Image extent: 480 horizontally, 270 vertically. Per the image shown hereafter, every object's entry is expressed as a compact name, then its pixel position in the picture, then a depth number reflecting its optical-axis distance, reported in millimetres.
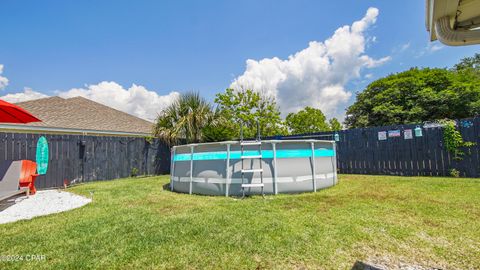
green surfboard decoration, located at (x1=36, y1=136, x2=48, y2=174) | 7468
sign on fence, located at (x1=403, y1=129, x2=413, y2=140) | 7975
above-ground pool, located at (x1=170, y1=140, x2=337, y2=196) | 5105
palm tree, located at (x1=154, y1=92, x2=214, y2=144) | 10875
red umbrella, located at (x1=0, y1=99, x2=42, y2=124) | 4316
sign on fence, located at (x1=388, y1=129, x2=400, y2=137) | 8291
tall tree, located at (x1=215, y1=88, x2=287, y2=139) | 16875
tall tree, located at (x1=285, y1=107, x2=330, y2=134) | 27203
